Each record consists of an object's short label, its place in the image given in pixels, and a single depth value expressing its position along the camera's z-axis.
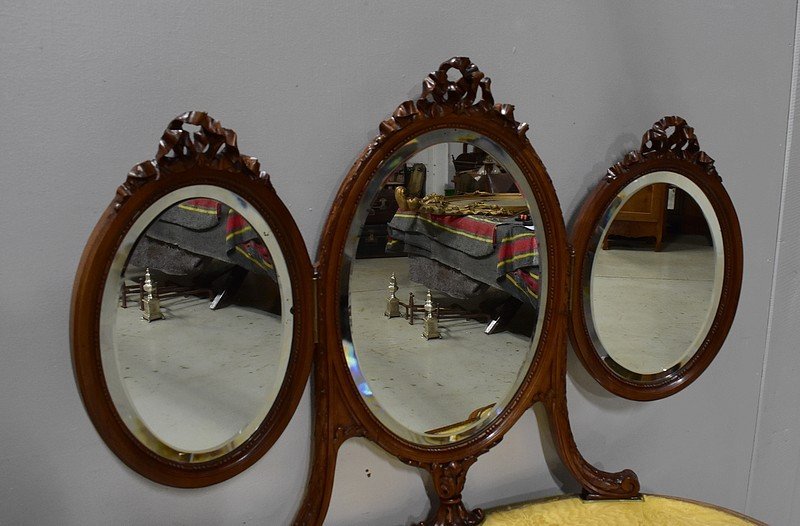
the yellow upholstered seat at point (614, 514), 1.38
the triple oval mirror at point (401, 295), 1.01
